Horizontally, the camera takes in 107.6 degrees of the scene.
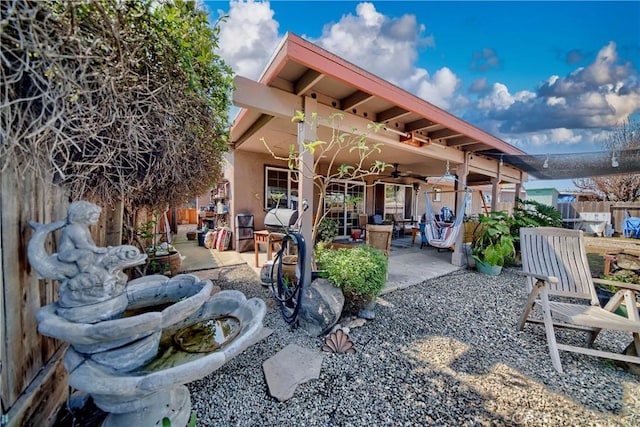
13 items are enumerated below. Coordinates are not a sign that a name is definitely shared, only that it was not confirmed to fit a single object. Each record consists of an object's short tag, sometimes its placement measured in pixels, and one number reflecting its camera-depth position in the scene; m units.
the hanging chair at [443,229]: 4.61
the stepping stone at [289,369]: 1.56
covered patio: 2.31
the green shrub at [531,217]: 4.63
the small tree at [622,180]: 8.60
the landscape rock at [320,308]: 2.21
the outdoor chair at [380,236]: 4.04
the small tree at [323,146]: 2.31
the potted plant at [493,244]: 4.05
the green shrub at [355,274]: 2.37
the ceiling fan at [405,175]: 6.56
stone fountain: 0.82
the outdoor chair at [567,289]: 1.85
